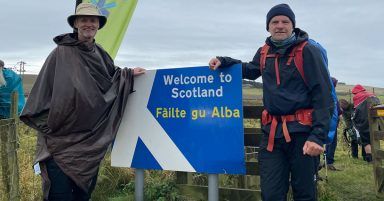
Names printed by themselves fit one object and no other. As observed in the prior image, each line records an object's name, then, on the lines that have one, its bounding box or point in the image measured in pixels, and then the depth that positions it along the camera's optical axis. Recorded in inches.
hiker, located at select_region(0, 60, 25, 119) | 326.0
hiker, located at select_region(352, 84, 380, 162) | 378.9
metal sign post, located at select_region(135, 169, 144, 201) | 200.4
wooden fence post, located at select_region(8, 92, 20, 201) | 209.6
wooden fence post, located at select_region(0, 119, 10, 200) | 205.9
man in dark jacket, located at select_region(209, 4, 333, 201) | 144.6
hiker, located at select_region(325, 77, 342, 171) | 374.3
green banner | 254.5
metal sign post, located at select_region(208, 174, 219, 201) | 175.2
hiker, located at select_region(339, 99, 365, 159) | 455.2
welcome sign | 166.6
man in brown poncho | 153.9
